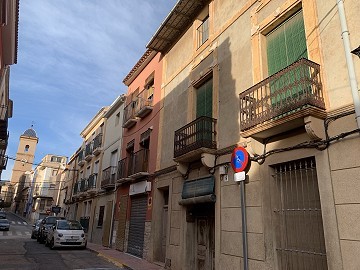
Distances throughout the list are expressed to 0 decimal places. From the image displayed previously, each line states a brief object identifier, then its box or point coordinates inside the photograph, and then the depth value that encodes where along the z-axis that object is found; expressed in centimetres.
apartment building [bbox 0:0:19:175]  934
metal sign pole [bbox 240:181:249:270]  541
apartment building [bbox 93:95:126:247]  1644
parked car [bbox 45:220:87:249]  1487
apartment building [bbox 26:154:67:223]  5086
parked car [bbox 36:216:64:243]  1755
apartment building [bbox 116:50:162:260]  1267
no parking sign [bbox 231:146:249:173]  644
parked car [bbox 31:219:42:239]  2078
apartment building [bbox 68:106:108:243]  2125
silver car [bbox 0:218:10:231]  2923
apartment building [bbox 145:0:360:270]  532
